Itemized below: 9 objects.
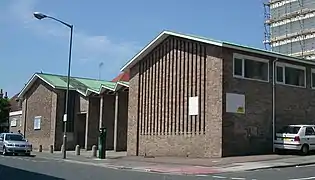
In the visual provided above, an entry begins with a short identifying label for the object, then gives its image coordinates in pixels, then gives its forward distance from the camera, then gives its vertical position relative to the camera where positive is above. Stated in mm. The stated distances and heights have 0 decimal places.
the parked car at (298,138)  26312 -681
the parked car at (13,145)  33719 -1629
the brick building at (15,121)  57622 +11
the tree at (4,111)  71500 +1474
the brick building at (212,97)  27391 +1649
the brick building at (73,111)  40625 +1042
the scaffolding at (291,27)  62406 +13023
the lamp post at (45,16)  30853 +6491
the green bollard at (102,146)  30578 -1449
